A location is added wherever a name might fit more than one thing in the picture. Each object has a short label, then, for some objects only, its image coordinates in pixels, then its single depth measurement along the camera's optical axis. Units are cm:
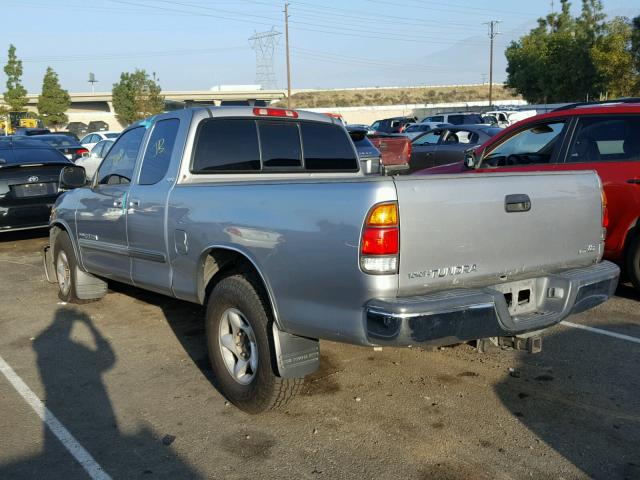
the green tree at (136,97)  6012
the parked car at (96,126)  4808
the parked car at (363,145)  1247
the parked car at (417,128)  2920
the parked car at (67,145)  2033
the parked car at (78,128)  5197
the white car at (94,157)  1733
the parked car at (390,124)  3472
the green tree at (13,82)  5725
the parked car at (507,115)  3331
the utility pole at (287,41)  5028
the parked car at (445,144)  1534
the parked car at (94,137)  2284
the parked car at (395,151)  1515
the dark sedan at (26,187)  980
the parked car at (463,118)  3278
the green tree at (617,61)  3697
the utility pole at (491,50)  6130
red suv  635
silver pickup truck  329
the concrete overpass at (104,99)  7391
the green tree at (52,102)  6234
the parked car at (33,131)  3228
